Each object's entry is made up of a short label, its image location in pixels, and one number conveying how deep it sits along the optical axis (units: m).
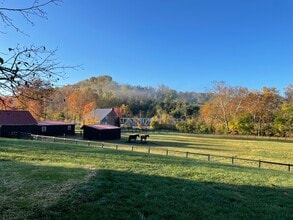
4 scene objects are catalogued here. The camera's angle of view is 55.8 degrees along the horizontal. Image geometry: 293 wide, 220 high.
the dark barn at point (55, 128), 39.59
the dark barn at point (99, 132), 39.12
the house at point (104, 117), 56.09
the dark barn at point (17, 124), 34.38
